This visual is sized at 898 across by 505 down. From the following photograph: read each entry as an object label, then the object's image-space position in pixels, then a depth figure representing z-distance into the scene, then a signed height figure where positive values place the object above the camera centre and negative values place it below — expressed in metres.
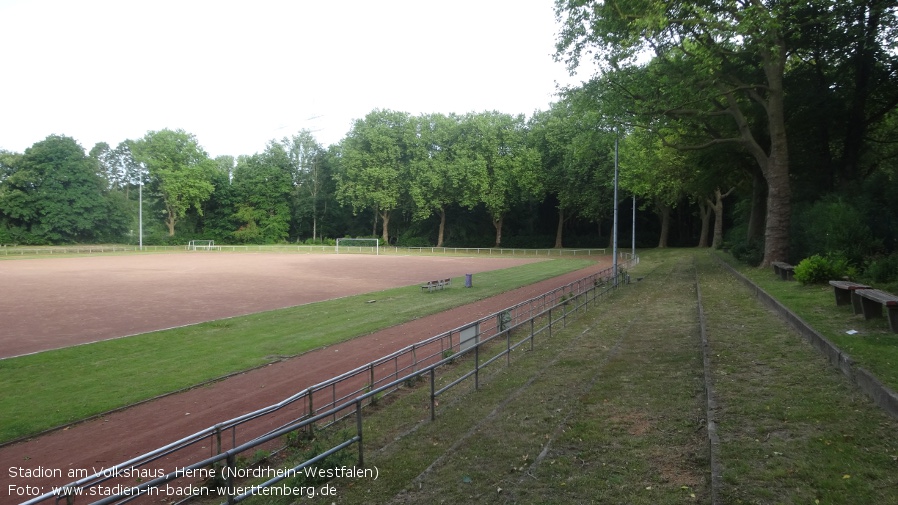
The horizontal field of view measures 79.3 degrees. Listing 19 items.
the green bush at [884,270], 14.93 -0.71
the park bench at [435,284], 27.55 -2.45
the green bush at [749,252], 26.88 -0.48
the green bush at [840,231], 18.08 +0.45
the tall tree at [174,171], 87.19 +10.08
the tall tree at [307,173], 92.38 +11.07
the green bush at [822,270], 16.19 -0.79
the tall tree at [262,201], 90.31 +5.74
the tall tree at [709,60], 19.06 +7.33
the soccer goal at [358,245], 74.56 -1.43
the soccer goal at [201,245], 81.25 -1.80
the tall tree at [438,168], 73.19 +9.54
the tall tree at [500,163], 70.38 +9.92
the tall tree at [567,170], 64.06 +8.42
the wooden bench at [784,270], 19.11 -0.98
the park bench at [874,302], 9.68 -1.13
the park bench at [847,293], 11.50 -1.13
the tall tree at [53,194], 75.50 +5.16
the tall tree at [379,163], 77.50 +10.76
